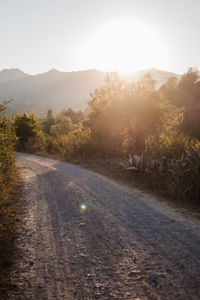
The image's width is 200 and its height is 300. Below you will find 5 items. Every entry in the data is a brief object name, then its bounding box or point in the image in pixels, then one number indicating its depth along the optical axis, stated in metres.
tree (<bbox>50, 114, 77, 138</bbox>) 45.88
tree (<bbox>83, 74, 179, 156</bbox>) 16.28
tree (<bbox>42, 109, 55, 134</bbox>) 59.39
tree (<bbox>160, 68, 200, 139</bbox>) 28.46
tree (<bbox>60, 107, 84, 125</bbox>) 72.44
